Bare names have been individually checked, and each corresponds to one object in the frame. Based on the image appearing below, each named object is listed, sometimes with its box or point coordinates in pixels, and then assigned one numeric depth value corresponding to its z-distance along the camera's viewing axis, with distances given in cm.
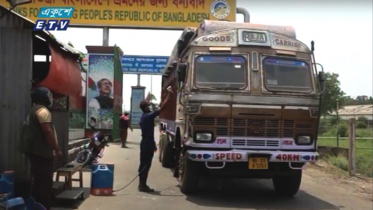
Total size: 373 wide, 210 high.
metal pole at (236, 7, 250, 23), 2012
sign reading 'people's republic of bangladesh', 1994
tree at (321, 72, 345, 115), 3712
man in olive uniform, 588
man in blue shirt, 909
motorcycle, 1173
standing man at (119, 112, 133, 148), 1928
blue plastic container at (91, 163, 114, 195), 843
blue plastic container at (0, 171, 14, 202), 620
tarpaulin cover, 702
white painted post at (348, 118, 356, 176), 1222
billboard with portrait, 1945
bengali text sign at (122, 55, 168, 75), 3131
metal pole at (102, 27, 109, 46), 2046
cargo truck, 787
